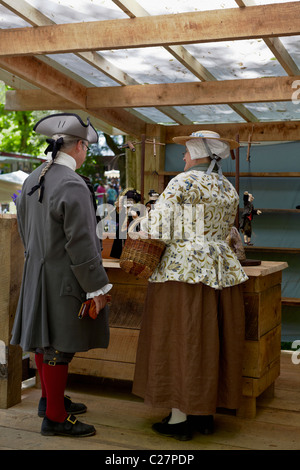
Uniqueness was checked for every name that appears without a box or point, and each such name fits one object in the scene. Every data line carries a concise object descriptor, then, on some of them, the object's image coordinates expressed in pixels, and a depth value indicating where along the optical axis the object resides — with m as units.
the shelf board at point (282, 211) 6.10
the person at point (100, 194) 8.87
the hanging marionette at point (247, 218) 4.18
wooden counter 3.39
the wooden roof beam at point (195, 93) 5.08
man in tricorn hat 2.80
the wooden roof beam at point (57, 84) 4.81
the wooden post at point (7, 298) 3.40
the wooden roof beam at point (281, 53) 3.74
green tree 15.19
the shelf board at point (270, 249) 6.13
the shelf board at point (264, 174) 6.09
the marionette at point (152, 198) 3.91
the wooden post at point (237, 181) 4.01
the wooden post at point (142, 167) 3.96
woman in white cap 2.94
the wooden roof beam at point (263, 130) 6.23
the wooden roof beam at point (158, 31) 3.62
